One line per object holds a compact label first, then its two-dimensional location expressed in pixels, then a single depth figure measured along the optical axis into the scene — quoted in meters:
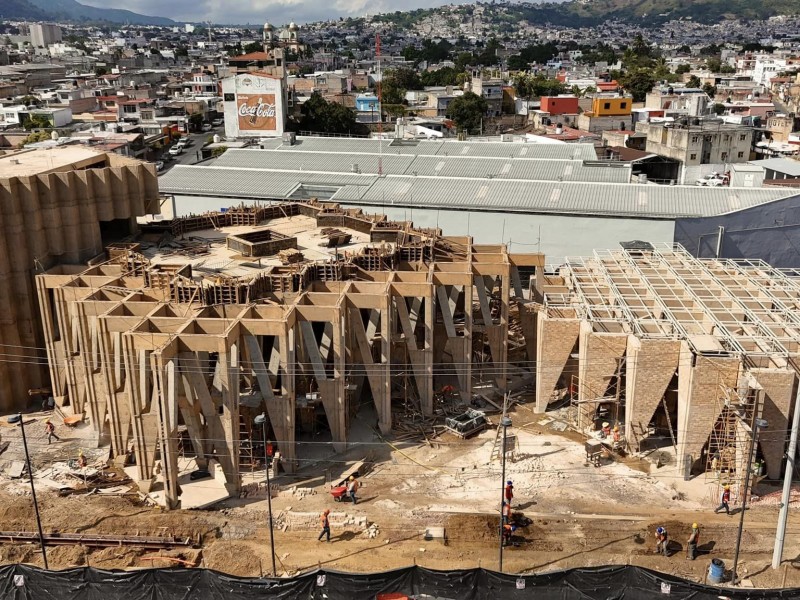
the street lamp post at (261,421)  24.05
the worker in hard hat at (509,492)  28.59
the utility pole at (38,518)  24.42
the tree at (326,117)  114.69
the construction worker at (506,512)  28.12
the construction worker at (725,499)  28.58
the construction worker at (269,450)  32.03
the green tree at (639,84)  154.38
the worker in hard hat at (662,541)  26.52
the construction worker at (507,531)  27.50
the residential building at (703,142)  83.81
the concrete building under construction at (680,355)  30.59
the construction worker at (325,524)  27.11
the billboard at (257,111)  106.25
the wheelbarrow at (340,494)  29.75
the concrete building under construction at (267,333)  30.27
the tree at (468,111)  125.50
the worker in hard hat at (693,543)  26.11
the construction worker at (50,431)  35.31
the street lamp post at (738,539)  24.42
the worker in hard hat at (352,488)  29.73
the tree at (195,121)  128.00
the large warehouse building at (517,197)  53.41
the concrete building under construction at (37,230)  37.75
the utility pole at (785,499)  23.81
